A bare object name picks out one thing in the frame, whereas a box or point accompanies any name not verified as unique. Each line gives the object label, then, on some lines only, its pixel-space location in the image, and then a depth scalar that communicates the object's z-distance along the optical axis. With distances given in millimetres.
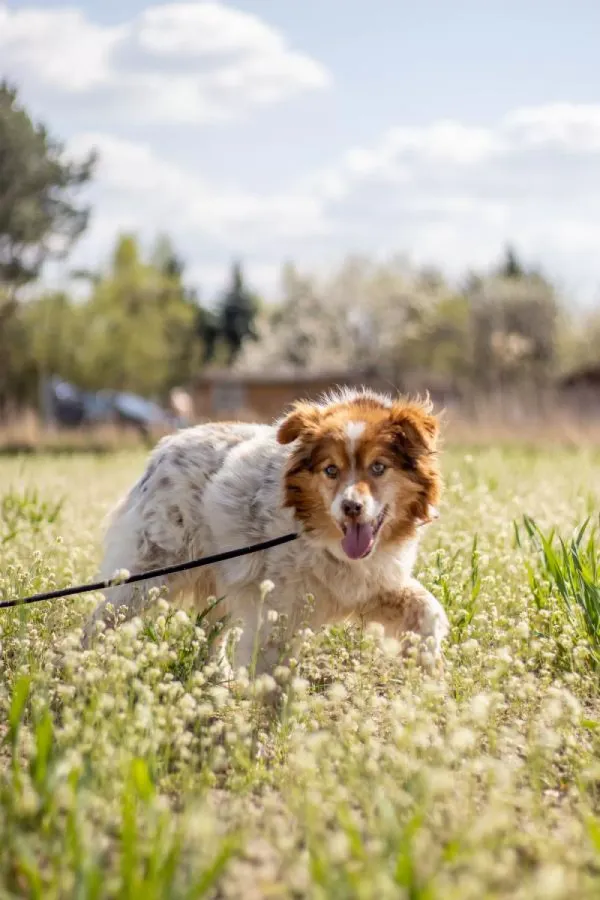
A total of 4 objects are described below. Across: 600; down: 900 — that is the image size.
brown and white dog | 4480
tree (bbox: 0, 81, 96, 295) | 28906
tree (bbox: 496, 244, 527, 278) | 67500
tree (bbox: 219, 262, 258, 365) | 63531
